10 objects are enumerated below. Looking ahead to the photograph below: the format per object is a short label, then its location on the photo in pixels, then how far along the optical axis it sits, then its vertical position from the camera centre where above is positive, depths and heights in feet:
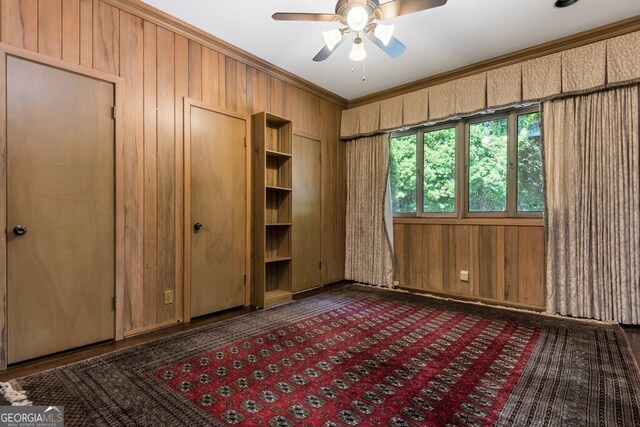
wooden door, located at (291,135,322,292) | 13.26 +0.08
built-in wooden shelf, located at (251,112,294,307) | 11.50 +0.40
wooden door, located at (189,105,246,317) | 9.98 +0.23
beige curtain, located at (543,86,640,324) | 9.20 +0.34
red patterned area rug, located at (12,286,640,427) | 5.15 -3.22
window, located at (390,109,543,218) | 11.37 +1.98
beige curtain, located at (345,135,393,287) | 14.52 +0.17
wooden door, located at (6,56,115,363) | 6.83 +0.19
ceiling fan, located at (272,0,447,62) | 6.70 +4.51
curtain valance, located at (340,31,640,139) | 9.27 +4.62
